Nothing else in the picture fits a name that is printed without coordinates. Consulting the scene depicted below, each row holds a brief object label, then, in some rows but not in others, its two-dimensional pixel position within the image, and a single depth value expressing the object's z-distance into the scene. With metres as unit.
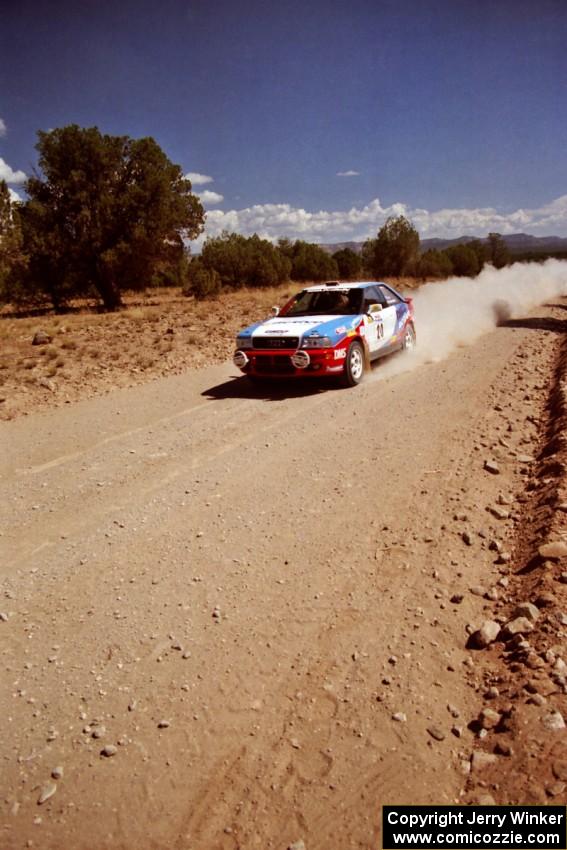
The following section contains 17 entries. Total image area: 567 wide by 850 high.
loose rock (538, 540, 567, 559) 3.30
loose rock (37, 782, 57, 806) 2.03
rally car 7.71
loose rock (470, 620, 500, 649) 2.72
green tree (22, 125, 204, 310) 21.28
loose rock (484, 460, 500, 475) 4.75
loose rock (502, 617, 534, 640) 2.73
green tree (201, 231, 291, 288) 35.34
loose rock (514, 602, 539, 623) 2.81
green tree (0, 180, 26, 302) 21.62
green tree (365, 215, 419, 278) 44.59
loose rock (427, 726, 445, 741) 2.21
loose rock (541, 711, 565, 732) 2.16
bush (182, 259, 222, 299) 24.56
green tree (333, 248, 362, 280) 49.27
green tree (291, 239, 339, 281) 44.72
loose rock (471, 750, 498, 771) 2.07
